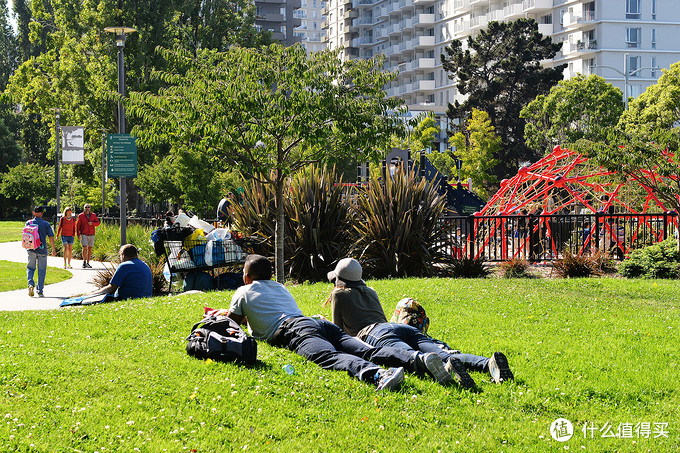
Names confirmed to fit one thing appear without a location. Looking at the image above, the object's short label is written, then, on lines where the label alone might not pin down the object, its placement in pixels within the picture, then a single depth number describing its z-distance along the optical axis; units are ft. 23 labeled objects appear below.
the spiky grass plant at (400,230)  51.47
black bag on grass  23.32
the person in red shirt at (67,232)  73.20
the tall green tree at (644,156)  55.47
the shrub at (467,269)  52.65
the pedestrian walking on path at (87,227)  75.61
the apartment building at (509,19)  248.11
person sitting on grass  38.04
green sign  59.36
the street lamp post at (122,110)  65.16
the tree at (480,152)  205.57
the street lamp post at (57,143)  140.46
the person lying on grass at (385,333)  21.81
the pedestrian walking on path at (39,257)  50.31
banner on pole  95.30
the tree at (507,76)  208.33
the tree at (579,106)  178.40
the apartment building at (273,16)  374.04
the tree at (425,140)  216.33
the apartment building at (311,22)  558.97
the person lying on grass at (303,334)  22.26
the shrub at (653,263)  51.96
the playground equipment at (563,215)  59.93
